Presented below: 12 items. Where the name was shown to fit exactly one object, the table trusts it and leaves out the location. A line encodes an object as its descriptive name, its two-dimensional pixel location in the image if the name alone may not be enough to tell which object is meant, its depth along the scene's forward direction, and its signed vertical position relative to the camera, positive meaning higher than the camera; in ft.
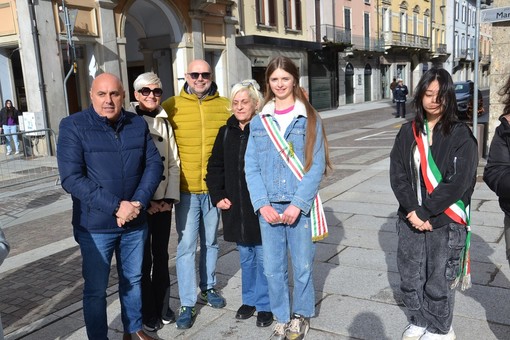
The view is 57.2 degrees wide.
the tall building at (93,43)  44.16 +6.71
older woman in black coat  10.87 -2.18
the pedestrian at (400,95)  67.82 -1.50
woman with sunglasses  10.74 -2.50
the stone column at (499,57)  26.32 +1.20
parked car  59.52 -2.56
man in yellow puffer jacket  11.36 -1.35
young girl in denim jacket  9.91 -1.88
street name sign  24.88 +3.41
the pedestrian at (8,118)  43.73 -0.83
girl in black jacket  8.90 -2.24
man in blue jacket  9.05 -1.53
